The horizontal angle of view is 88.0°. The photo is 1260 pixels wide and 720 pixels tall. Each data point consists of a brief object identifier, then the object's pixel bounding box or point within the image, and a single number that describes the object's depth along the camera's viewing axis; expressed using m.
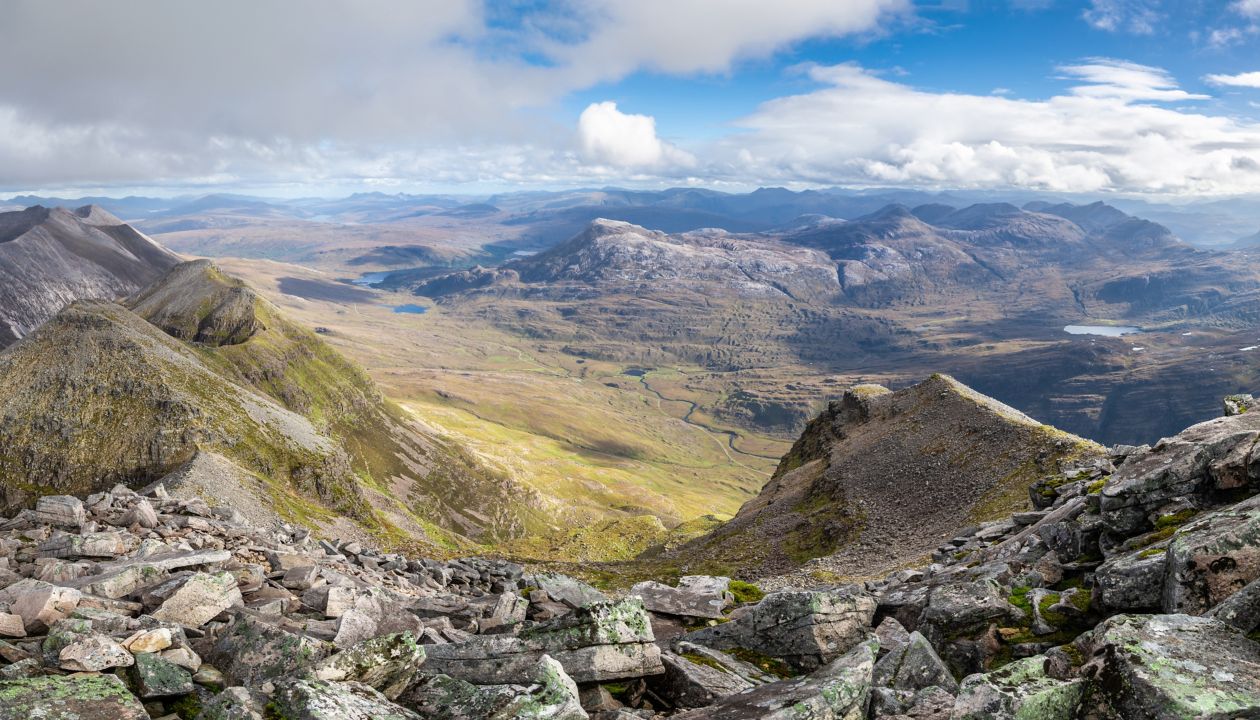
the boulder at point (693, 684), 17.16
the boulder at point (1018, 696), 12.30
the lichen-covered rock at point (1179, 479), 23.12
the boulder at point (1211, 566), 15.58
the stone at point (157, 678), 14.87
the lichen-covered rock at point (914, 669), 16.83
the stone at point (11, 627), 17.23
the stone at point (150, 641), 16.41
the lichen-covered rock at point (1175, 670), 11.23
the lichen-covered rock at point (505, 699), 13.65
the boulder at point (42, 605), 18.19
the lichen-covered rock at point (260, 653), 16.43
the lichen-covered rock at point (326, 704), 12.98
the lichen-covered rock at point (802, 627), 21.33
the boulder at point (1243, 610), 13.67
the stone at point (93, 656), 14.93
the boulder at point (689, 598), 29.44
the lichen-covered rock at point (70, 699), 12.69
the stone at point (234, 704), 13.13
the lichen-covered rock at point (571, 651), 16.94
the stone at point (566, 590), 29.72
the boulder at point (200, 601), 20.16
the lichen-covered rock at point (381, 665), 14.92
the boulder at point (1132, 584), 17.67
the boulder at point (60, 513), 36.25
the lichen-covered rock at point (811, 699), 14.16
